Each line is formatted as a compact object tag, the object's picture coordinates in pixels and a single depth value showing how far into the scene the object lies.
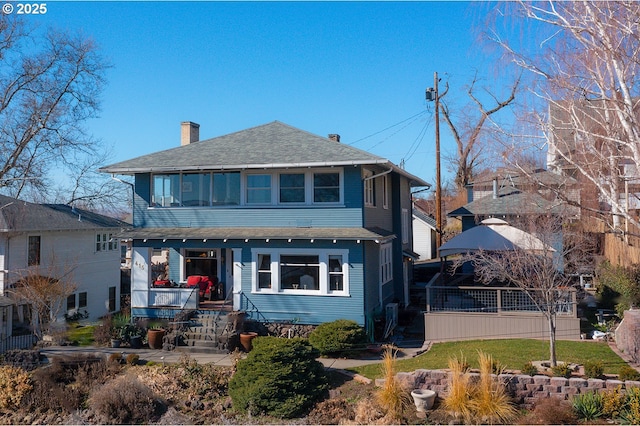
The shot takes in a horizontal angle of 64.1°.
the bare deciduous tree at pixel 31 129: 18.80
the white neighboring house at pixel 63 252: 22.98
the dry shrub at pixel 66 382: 12.76
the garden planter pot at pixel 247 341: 15.64
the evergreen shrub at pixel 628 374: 10.84
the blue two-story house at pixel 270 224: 16.80
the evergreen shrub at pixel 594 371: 11.12
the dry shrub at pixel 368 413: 10.68
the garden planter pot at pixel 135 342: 16.59
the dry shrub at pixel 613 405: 10.21
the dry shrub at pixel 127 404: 11.88
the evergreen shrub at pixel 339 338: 14.79
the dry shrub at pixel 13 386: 12.87
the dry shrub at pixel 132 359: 14.55
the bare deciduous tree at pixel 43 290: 18.06
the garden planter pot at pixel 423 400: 11.03
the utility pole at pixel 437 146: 28.16
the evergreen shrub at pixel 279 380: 11.59
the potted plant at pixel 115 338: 16.61
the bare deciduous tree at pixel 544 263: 12.67
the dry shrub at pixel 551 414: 10.07
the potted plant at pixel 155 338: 16.45
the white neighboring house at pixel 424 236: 41.78
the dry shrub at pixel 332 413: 11.00
